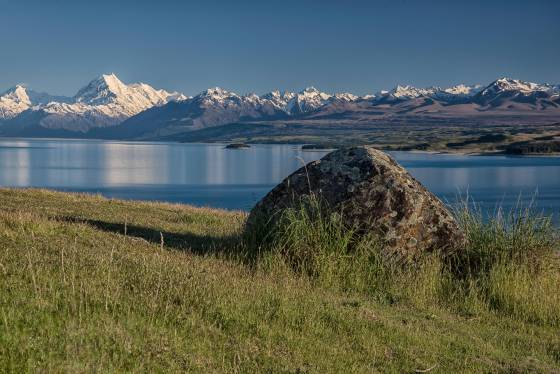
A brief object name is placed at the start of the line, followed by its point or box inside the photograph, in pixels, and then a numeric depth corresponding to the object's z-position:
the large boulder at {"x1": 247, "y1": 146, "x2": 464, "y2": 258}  14.09
